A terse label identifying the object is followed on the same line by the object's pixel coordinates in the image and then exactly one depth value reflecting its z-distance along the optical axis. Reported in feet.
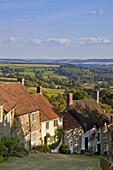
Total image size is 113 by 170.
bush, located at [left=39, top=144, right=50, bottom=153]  142.51
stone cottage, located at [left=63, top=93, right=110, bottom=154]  177.27
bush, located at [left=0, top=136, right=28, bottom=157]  110.73
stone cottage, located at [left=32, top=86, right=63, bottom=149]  152.79
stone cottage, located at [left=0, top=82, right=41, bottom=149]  125.90
